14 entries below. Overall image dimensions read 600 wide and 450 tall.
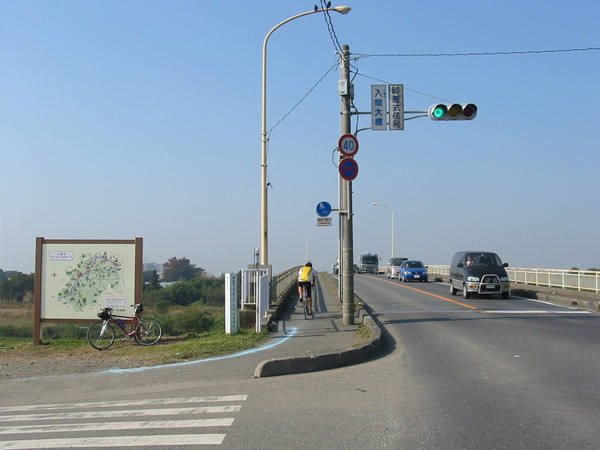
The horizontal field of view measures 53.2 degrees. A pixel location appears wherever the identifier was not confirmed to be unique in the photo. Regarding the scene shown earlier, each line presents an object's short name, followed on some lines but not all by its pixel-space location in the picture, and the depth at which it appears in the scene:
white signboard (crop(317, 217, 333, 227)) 20.38
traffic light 15.53
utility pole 14.94
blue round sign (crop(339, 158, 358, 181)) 14.71
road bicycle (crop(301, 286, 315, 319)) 17.39
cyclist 17.44
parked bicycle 12.93
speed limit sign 14.70
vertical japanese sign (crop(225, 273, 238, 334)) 13.50
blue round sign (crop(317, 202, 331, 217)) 20.78
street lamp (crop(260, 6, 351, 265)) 19.72
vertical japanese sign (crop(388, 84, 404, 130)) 16.30
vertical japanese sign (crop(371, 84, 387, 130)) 16.19
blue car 44.78
